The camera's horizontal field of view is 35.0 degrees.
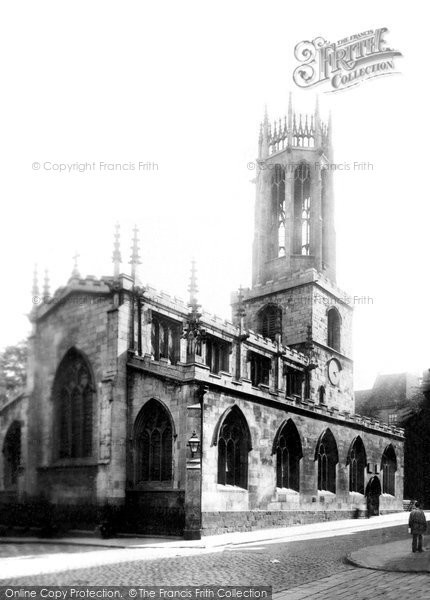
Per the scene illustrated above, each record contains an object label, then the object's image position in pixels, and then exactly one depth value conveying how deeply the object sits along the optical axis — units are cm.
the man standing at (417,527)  1614
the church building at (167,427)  2406
